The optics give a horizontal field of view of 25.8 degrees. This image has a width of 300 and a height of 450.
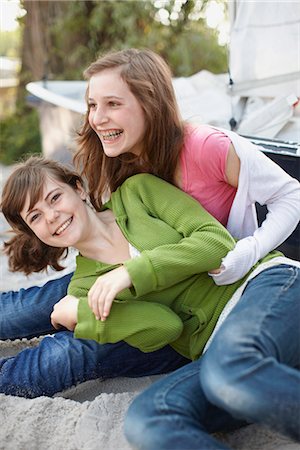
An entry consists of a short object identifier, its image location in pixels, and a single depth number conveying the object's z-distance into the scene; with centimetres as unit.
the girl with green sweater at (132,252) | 151
